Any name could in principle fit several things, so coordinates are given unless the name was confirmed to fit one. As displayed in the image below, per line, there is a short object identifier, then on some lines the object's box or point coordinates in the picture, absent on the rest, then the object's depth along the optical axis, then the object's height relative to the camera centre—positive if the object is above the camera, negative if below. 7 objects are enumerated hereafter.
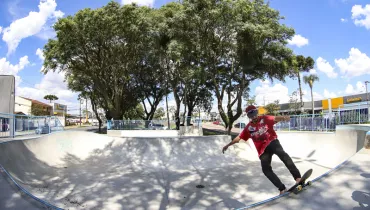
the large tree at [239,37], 16.28 +5.18
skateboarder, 3.98 -0.47
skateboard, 3.77 -1.11
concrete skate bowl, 6.32 -2.07
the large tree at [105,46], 21.03 +6.26
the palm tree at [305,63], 35.25 +6.86
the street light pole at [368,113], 12.59 -0.05
